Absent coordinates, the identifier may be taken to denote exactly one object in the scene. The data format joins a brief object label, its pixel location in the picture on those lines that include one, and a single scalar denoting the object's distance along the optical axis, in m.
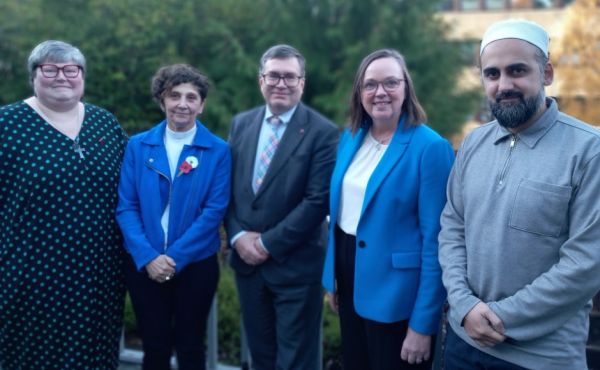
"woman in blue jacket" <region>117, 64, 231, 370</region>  3.76
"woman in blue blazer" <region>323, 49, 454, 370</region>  3.11
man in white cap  2.46
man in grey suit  3.73
